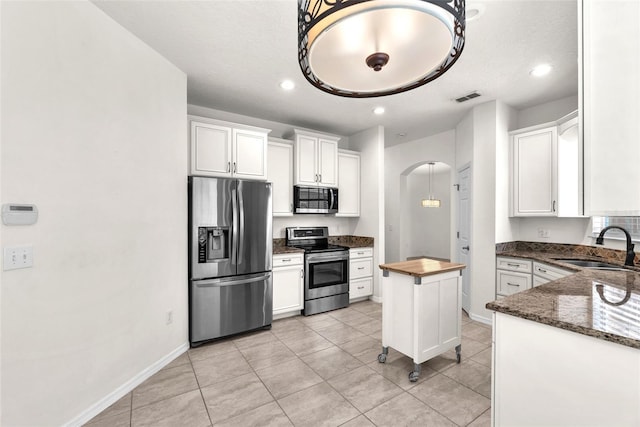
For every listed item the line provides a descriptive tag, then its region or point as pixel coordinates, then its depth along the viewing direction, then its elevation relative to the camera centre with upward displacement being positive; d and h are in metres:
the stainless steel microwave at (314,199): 4.08 +0.22
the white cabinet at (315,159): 4.07 +0.82
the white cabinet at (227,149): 3.10 +0.74
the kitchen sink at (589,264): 2.69 -0.48
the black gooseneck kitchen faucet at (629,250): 2.23 -0.27
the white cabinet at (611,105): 0.85 +0.35
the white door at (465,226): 3.85 -0.15
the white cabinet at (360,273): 4.30 -0.88
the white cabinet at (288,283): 3.61 -0.88
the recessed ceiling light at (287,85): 2.99 +1.38
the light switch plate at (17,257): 1.47 -0.23
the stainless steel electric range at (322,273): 3.87 -0.82
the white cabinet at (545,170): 3.17 +0.53
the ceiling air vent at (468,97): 3.27 +1.39
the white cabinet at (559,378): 0.97 -0.62
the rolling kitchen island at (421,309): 2.33 -0.81
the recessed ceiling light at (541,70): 2.65 +1.38
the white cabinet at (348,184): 4.56 +0.49
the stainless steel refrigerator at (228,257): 2.88 -0.46
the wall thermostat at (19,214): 1.47 +0.00
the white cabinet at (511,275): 3.21 -0.69
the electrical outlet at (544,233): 3.55 -0.22
